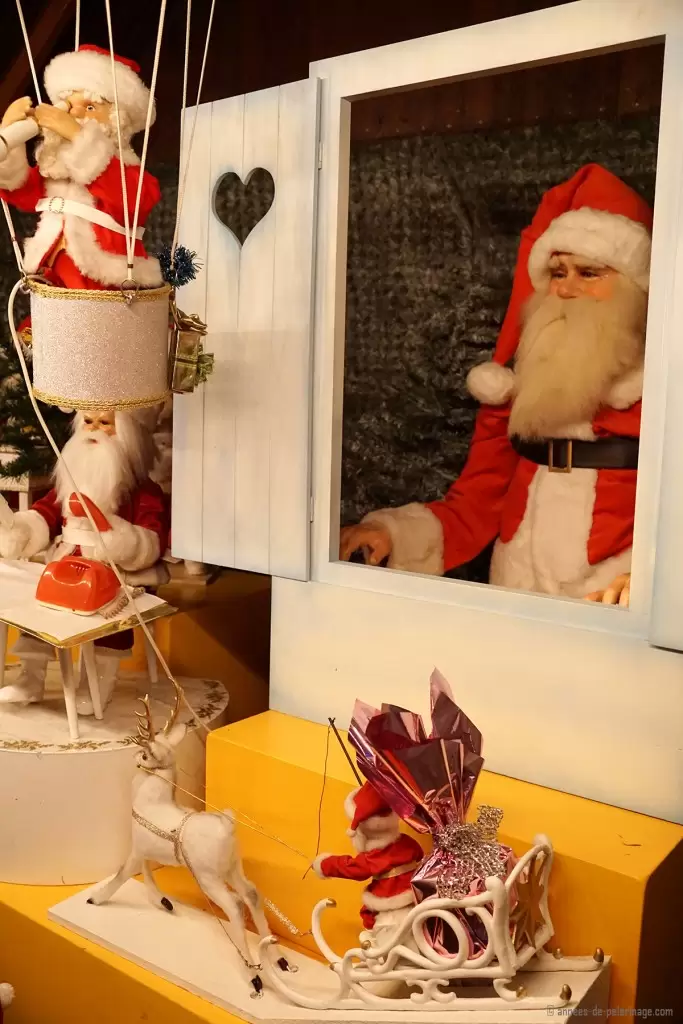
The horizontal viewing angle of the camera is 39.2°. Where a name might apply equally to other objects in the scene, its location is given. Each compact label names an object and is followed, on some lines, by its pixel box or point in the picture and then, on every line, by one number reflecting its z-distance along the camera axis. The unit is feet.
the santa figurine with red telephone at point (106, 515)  5.19
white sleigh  3.22
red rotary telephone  4.76
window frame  3.60
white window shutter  4.59
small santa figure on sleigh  3.51
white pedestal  4.54
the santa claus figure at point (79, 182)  4.24
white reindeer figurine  3.79
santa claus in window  5.05
